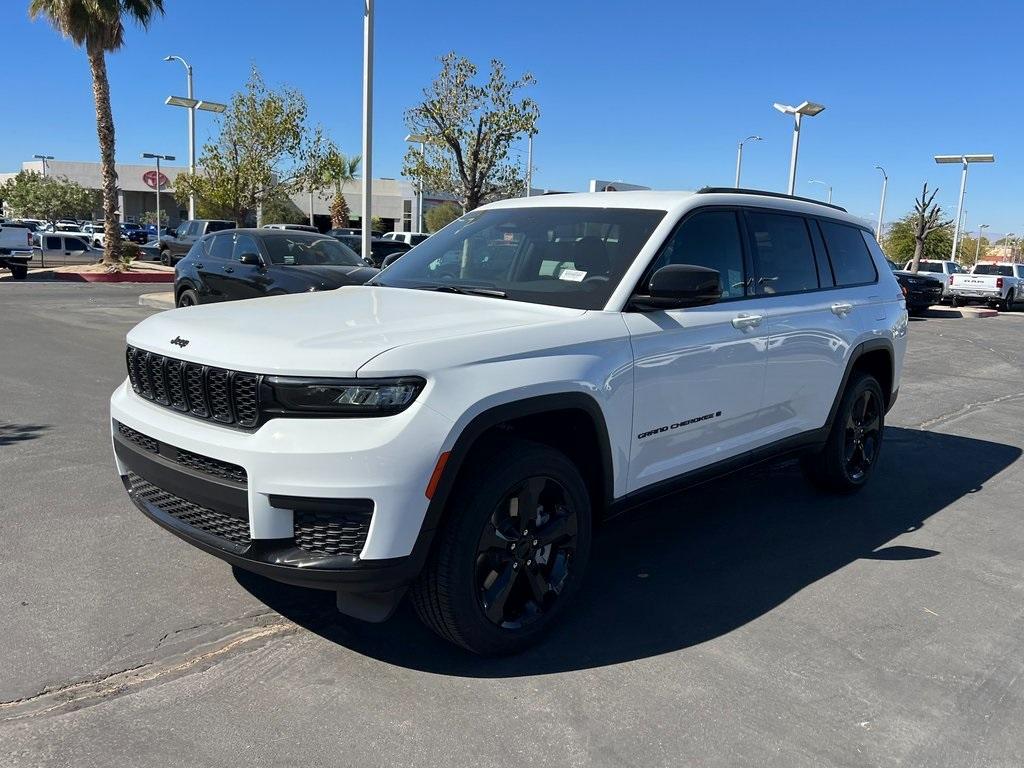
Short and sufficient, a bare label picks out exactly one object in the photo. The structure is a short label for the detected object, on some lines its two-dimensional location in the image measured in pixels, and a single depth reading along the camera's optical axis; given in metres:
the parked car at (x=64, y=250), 27.81
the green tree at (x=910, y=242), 62.11
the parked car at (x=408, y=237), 30.58
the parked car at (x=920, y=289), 24.12
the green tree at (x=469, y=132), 22.61
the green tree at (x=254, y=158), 29.92
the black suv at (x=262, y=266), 10.68
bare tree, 41.99
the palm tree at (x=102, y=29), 23.27
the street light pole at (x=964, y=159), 38.53
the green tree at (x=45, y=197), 61.91
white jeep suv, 2.78
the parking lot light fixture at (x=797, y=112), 22.36
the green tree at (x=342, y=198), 50.09
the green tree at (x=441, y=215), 52.37
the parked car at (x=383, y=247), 21.59
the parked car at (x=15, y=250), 22.73
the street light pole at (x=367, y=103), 15.62
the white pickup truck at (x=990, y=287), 29.16
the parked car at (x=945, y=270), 30.27
